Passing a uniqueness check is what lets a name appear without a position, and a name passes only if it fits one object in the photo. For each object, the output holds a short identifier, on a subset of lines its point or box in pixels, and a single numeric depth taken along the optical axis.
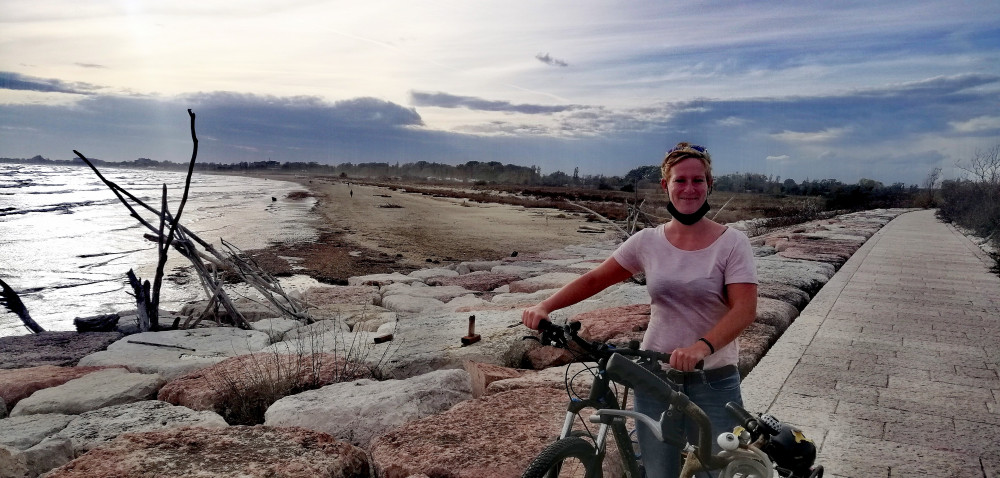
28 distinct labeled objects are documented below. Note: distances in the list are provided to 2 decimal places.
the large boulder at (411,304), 7.38
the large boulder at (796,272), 7.59
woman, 1.75
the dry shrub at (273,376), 3.88
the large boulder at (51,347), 5.68
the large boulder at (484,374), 3.85
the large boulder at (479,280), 8.93
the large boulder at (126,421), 3.50
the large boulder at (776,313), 5.53
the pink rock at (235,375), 3.97
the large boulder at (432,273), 10.27
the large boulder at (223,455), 2.63
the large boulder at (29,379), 4.36
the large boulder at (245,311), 7.39
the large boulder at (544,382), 3.56
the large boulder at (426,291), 8.13
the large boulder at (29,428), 3.53
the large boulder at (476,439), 2.60
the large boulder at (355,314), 6.68
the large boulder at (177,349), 5.14
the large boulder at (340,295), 8.15
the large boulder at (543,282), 7.97
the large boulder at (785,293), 6.50
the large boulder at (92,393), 4.06
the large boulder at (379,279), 9.94
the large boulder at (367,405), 3.33
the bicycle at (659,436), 1.56
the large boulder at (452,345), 4.59
